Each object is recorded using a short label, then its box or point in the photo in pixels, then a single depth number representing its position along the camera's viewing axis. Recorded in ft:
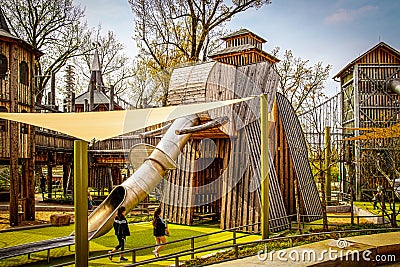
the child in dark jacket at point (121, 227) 33.83
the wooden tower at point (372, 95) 82.17
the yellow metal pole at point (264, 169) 27.78
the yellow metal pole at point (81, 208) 17.69
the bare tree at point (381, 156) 64.82
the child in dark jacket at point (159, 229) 34.14
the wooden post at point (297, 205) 38.67
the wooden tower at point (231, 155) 44.93
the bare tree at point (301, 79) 100.94
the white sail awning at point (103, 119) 21.66
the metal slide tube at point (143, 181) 37.96
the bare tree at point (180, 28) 84.38
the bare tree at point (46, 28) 89.35
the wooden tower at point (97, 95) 113.70
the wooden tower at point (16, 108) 56.34
